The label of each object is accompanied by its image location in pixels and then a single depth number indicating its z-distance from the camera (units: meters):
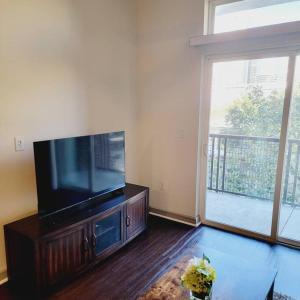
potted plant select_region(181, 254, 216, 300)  1.40
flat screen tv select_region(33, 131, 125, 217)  2.16
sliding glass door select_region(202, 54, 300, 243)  2.75
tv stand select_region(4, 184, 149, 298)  2.01
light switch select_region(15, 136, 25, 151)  2.23
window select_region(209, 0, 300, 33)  2.65
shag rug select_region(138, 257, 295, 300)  1.53
